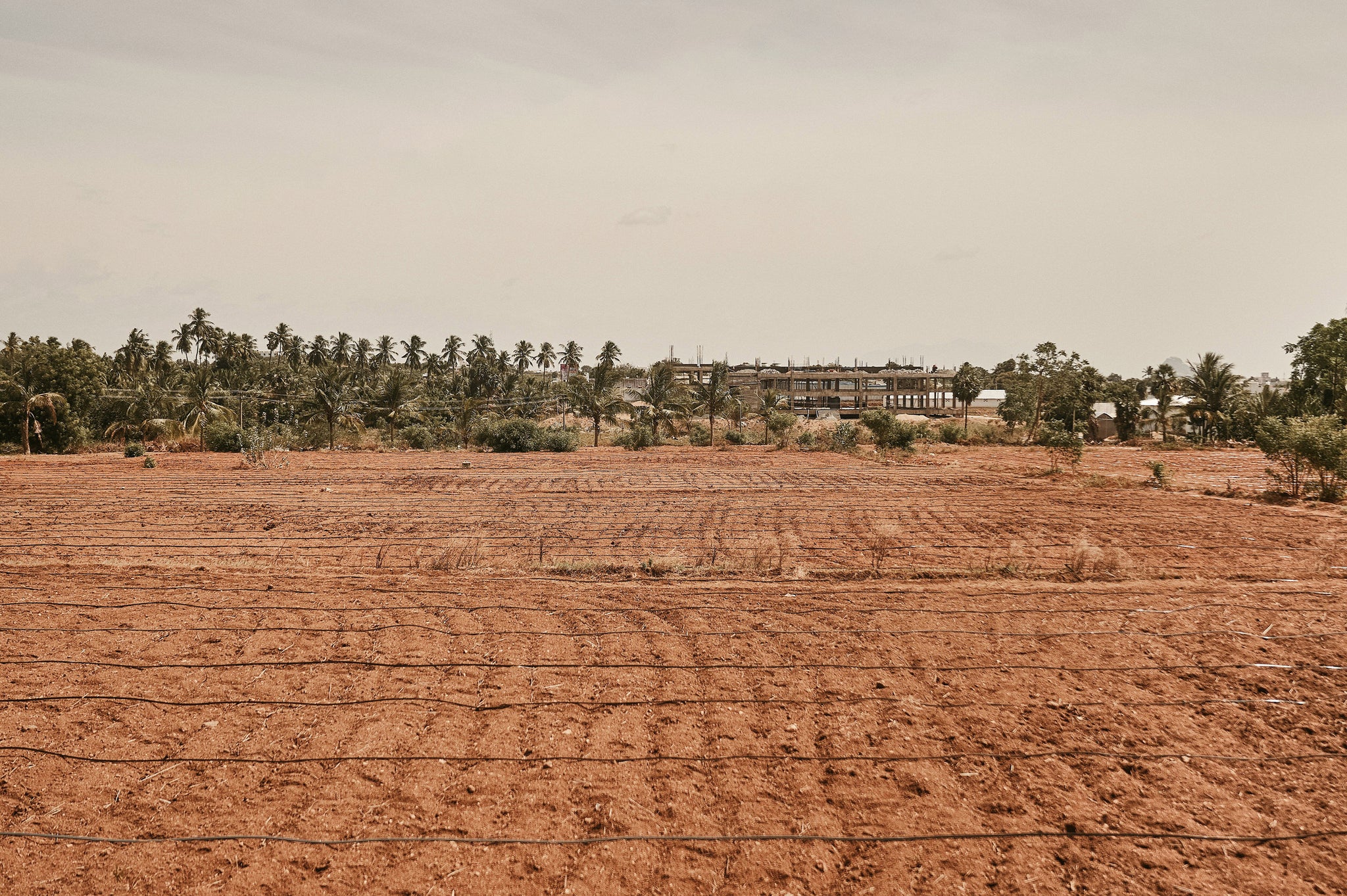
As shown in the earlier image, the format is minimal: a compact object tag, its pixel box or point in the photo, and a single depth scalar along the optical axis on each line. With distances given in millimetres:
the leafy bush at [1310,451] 18266
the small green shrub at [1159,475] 22188
